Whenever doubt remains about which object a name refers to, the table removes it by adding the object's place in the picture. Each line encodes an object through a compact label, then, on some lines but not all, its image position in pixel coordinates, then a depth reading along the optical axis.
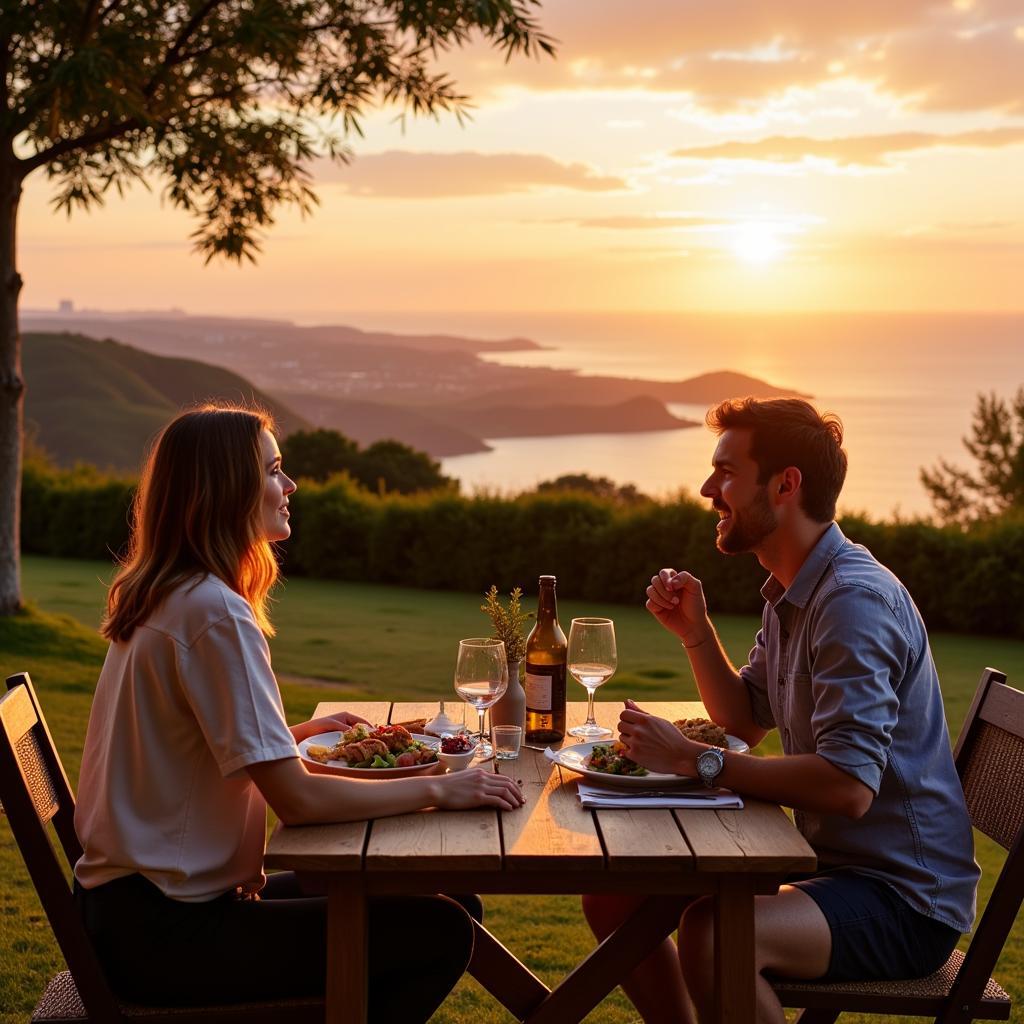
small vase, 3.16
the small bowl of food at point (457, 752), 2.78
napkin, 2.64
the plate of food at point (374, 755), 2.73
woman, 2.45
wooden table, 2.32
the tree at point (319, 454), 19.47
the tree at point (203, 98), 8.64
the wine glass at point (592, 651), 3.13
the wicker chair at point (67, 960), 2.47
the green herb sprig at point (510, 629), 3.06
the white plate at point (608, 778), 2.73
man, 2.65
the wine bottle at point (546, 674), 3.19
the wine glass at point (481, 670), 2.87
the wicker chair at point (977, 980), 2.63
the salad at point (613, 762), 2.78
